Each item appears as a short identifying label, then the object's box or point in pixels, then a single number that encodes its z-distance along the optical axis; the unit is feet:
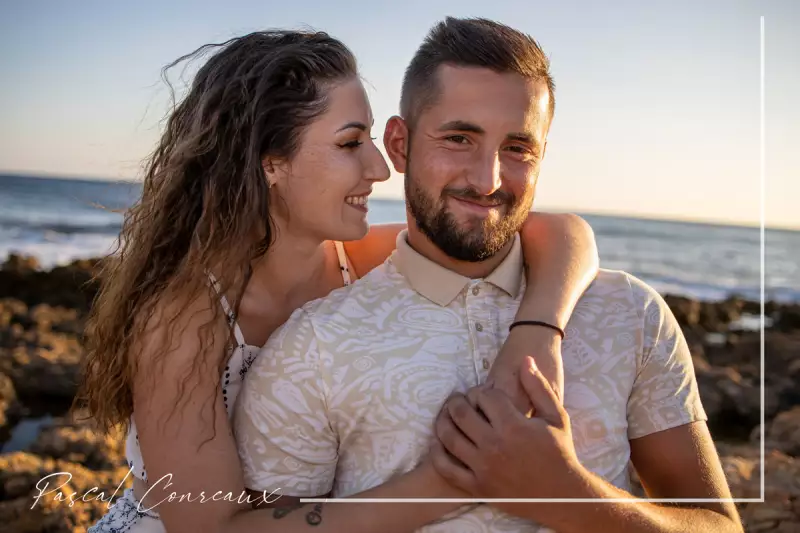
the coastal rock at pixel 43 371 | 20.27
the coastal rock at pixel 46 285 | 31.83
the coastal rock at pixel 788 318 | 40.45
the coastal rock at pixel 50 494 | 11.89
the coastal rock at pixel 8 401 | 18.45
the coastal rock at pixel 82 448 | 15.10
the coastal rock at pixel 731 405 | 22.71
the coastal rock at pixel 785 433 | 17.95
